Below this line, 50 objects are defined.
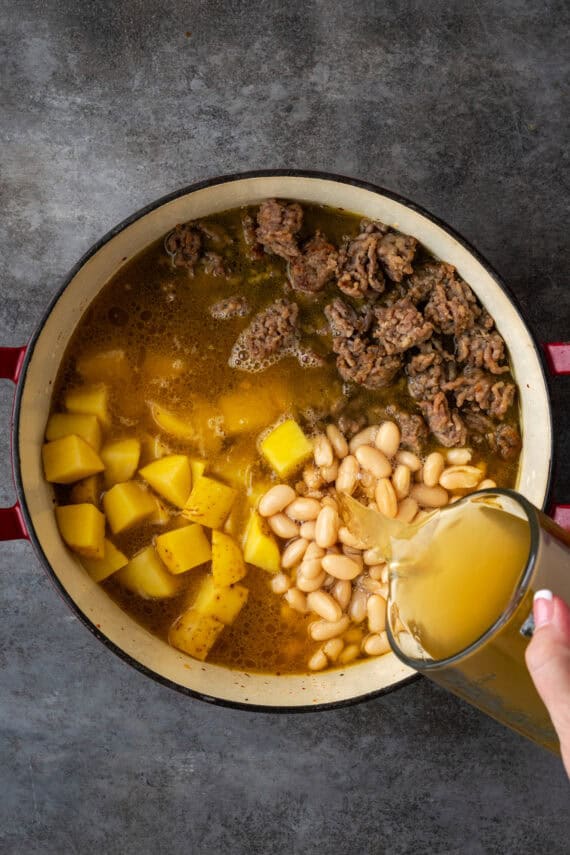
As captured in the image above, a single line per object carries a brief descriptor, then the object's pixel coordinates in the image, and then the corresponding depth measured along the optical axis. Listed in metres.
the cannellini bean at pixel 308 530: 0.69
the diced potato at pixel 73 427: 0.68
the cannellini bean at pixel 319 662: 0.69
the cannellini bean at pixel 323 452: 0.69
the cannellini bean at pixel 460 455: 0.70
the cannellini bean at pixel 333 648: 0.70
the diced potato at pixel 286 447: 0.69
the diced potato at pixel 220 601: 0.69
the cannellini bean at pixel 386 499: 0.68
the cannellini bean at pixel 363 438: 0.70
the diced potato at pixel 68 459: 0.67
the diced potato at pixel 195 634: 0.69
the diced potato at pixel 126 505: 0.68
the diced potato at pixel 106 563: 0.68
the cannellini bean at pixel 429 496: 0.69
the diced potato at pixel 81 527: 0.67
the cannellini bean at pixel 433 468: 0.69
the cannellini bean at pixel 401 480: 0.69
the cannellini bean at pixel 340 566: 0.69
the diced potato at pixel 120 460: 0.68
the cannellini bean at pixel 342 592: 0.70
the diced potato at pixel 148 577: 0.69
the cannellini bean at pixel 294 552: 0.69
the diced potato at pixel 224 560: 0.69
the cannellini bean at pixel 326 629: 0.69
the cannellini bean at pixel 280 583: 0.70
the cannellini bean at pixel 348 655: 0.70
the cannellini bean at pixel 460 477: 0.69
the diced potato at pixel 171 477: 0.68
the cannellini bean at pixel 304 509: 0.69
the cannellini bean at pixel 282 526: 0.69
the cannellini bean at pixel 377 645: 0.69
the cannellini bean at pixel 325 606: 0.69
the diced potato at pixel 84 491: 0.68
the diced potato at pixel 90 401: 0.68
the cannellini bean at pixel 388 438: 0.69
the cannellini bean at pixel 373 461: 0.69
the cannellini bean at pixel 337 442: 0.69
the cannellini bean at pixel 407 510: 0.69
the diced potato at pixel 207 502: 0.69
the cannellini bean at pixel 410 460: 0.70
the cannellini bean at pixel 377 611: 0.69
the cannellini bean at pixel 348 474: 0.69
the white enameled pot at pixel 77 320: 0.64
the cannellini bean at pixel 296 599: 0.70
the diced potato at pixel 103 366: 0.69
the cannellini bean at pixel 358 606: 0.70
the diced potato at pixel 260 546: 0.69
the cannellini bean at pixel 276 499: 0.69
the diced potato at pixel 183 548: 0.68
